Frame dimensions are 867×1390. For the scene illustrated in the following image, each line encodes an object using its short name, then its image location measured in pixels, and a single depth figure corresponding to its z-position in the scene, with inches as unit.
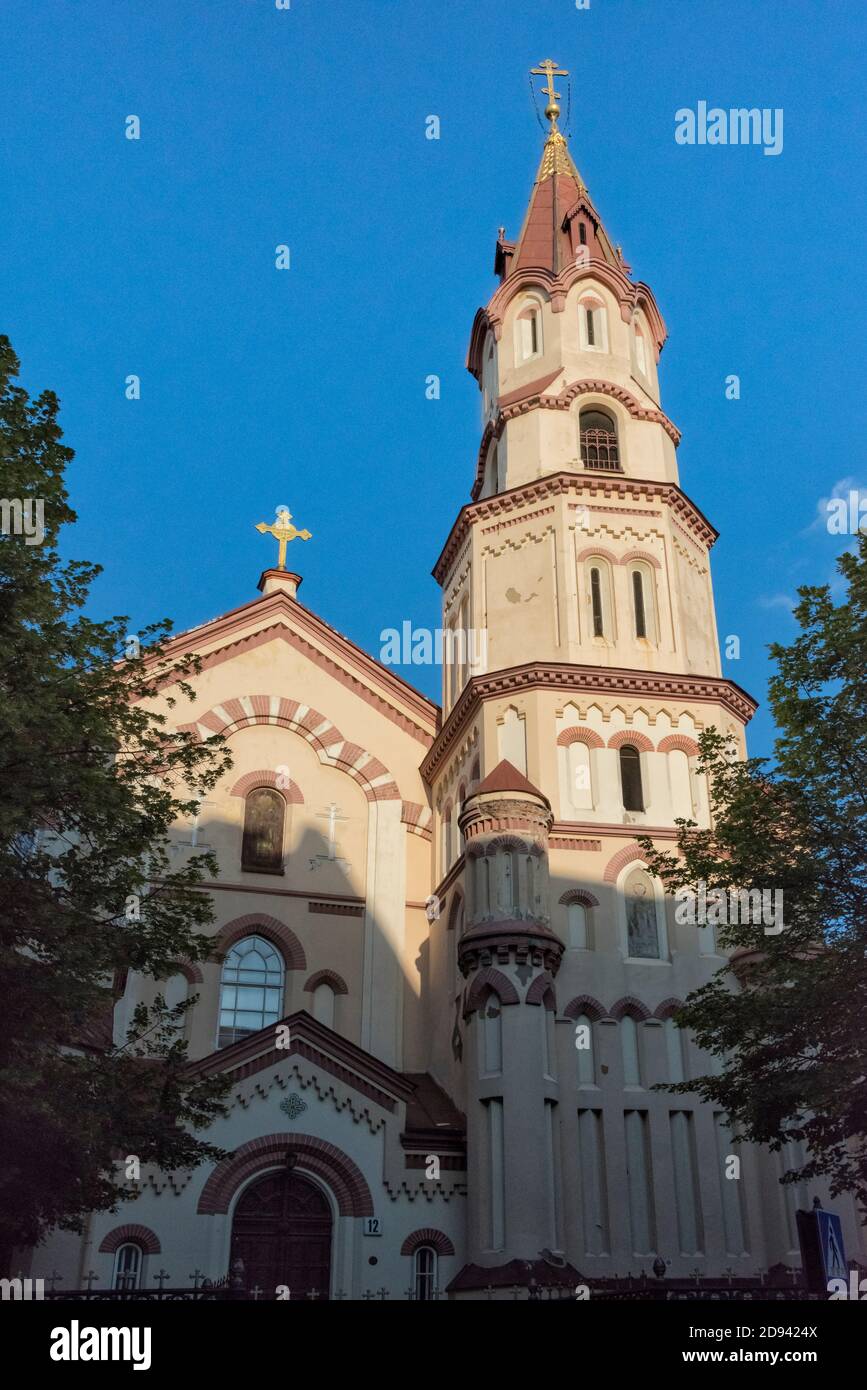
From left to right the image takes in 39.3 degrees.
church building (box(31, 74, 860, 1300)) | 869.2
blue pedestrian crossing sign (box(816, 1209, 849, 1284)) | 535.5
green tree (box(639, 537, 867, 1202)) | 606.5
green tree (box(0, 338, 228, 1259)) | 554.9
